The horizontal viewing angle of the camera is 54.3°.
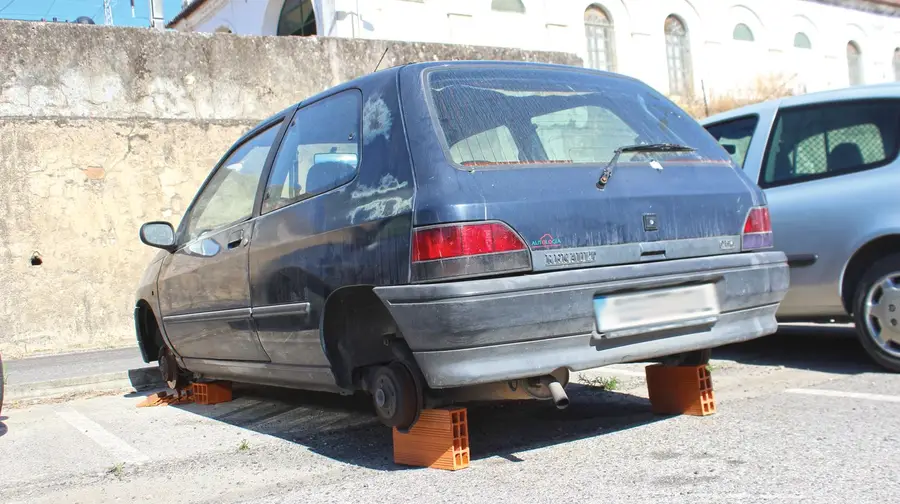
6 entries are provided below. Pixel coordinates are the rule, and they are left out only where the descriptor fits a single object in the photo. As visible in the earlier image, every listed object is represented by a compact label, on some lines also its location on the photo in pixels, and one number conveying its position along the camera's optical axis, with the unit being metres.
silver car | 5.28
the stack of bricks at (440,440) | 3.57
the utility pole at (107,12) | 33.62
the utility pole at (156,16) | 22.05
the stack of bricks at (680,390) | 4.32
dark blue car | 3.24
